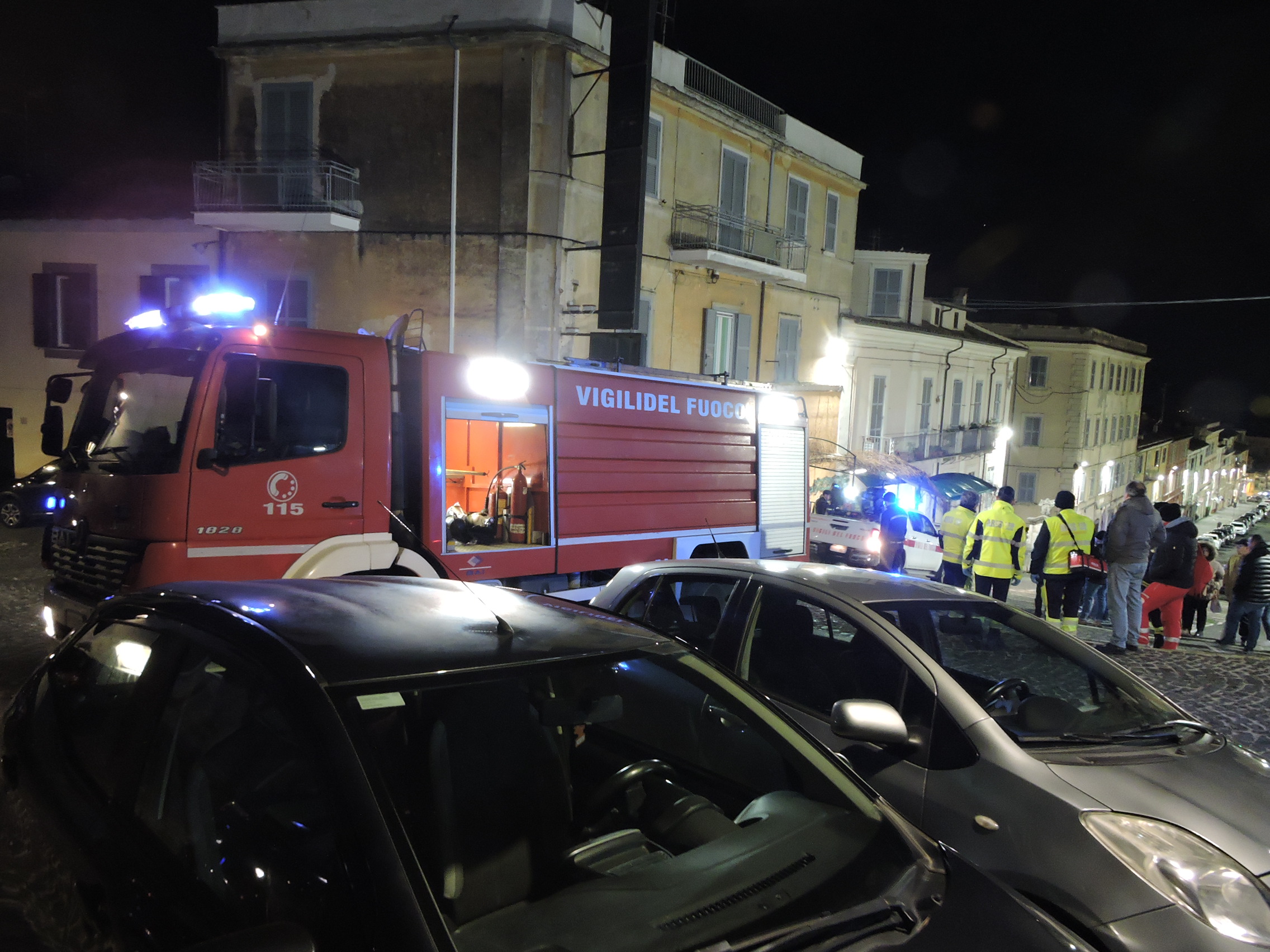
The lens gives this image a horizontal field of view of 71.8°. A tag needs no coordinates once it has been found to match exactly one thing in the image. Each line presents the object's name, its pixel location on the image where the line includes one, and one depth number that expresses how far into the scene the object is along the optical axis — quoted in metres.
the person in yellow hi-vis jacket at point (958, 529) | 10.28
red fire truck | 5.98
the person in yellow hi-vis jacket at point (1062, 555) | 9.20
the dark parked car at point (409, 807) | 1.79
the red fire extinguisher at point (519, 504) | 8.41
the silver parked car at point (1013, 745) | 2.68
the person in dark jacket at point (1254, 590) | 10.00
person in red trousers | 9.16
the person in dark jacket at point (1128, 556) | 8.65
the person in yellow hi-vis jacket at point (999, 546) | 9.50
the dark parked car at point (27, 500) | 14.40
